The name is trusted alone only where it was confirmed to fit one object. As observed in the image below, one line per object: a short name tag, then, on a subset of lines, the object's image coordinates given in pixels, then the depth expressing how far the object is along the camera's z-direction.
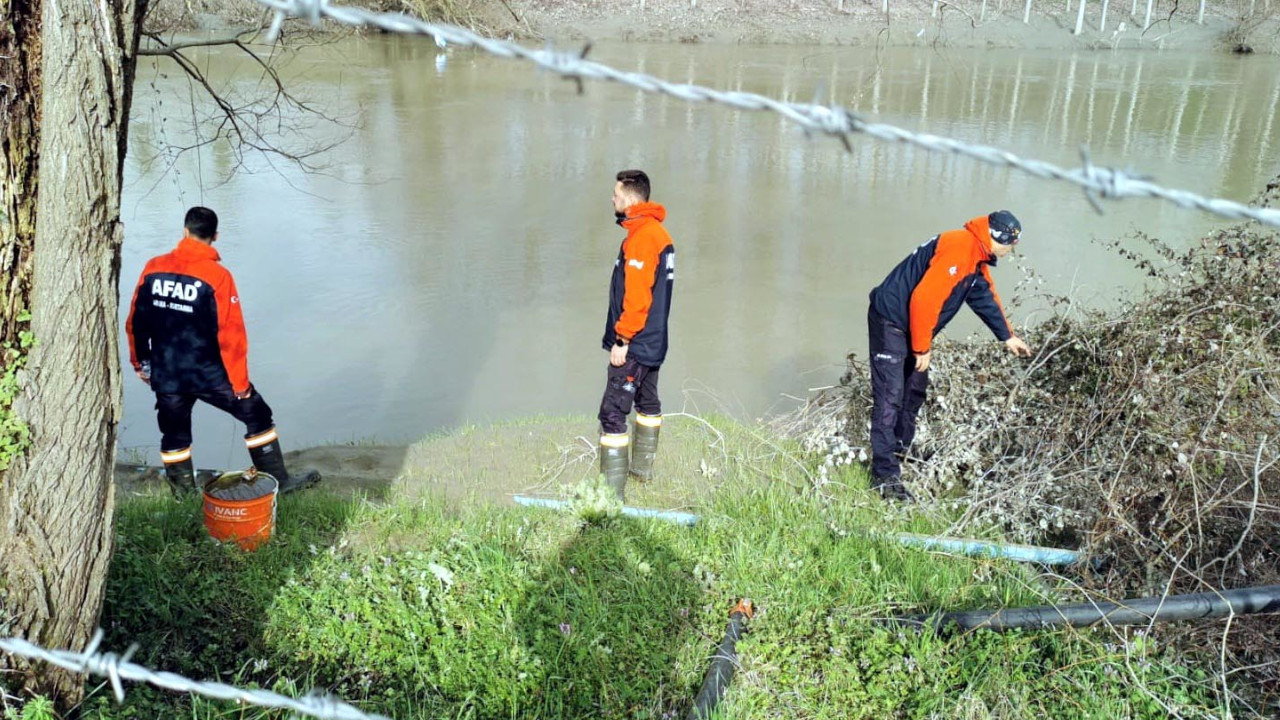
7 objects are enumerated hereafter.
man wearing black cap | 5.10
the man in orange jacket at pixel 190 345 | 5.17
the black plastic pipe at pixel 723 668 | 3.42
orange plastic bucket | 4.30
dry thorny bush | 4.17
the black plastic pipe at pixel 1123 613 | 3.33
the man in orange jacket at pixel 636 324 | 5.29
